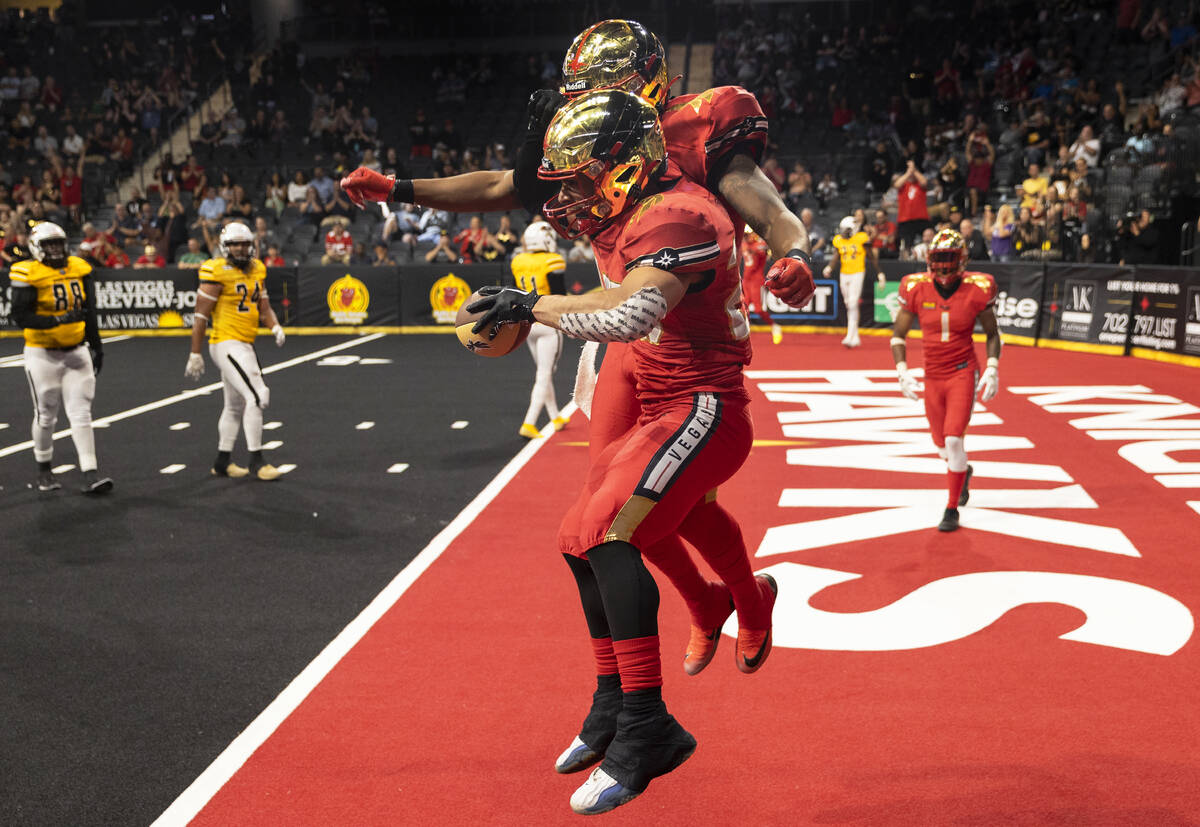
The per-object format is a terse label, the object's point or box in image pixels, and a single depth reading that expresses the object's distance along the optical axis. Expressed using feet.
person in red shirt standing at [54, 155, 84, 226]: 91.25
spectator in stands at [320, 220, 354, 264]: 77.71
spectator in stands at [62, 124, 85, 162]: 97.91
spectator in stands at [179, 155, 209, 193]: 92.02
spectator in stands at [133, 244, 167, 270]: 77.56
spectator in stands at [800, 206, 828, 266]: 71.82
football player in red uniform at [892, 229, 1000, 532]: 25.99
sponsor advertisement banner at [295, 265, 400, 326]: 74.43
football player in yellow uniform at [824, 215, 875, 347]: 62.90
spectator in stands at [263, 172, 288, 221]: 89.15
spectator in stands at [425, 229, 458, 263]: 76.33
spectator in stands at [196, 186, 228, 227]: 85.30
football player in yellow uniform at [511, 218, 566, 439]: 37.47
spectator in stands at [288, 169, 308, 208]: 90.18
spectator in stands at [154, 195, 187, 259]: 82.99
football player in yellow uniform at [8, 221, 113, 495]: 30.01
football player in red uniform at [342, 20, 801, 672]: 12.46
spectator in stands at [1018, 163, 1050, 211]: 65.52
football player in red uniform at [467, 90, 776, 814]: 10.93
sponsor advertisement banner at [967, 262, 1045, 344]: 62.08
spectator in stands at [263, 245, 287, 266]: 75.86
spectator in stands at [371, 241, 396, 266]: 76.11
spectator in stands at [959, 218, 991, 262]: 66.33
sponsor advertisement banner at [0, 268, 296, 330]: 74.49
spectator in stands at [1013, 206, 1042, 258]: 63.98
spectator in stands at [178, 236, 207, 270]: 76.95
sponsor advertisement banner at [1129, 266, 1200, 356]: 51.67
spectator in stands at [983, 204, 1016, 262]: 65.16
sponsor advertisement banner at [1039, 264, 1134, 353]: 56.70
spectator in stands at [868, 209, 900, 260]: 69.51
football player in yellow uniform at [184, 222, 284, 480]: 31.71
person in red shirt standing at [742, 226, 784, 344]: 62.54
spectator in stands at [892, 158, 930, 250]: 71.10
